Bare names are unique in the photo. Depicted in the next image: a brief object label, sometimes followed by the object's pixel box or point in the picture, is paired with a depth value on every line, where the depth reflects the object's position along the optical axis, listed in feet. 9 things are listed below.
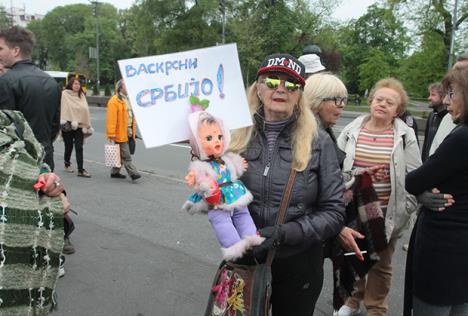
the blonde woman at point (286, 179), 6.84
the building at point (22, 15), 409.88
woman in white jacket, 10.12
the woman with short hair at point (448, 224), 7.30
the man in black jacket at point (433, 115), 16.49
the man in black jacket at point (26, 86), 11.86
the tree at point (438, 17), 81.71
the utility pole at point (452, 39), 69.36
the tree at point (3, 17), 234.74
